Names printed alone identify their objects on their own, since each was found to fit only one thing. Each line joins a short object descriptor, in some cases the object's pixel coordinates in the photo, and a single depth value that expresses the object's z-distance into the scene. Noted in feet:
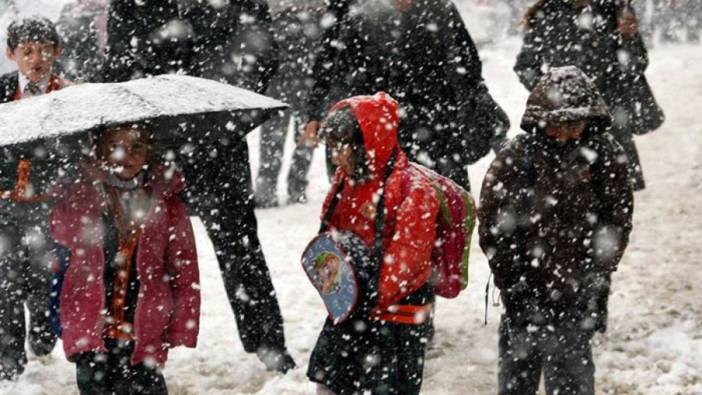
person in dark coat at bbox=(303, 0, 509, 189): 36.22
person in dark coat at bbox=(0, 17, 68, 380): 34.24
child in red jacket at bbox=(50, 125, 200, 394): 25.25
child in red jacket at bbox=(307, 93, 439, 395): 25.54
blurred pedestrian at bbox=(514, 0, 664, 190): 42.80
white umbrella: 24.43
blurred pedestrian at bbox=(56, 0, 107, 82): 55.36
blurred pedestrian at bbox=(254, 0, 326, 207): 67.88
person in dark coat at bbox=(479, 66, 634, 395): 27.53
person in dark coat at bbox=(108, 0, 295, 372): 34.30
